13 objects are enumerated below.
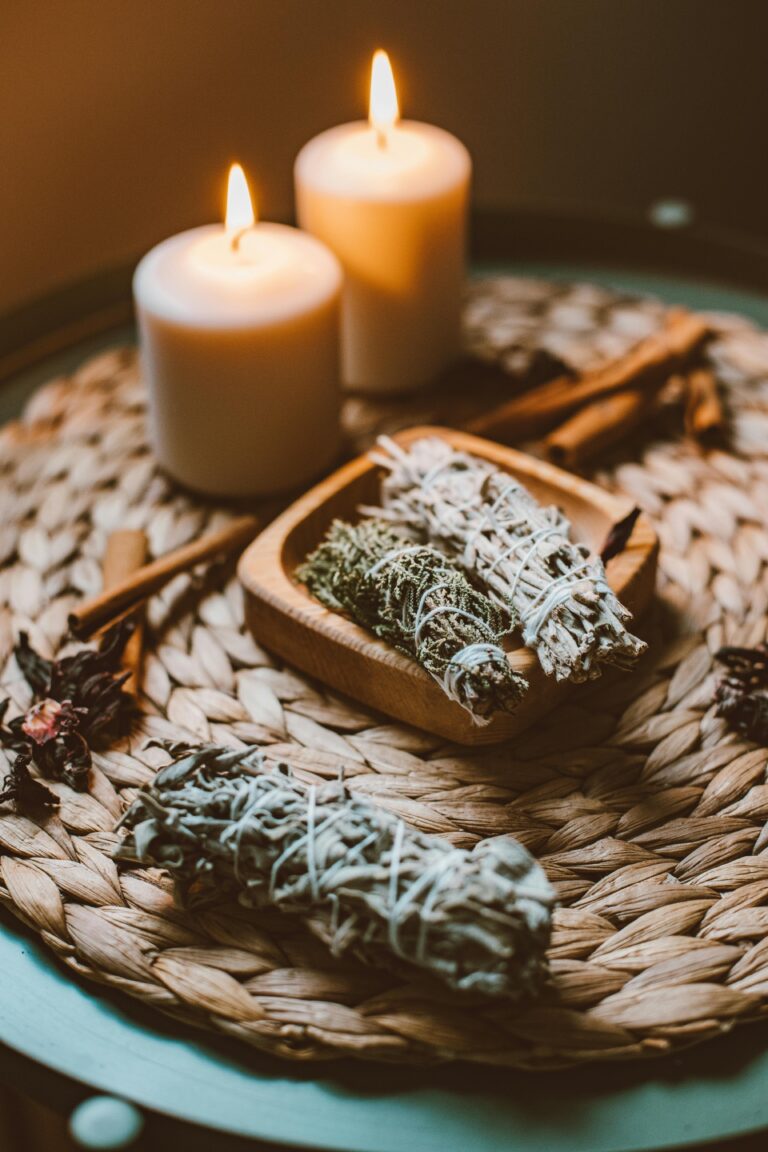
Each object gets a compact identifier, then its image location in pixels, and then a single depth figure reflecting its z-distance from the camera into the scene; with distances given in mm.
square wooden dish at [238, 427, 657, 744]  742
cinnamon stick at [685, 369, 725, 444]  1011
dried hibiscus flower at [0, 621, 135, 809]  739
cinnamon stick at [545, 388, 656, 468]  970
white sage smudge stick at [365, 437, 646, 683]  702
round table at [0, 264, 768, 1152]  583
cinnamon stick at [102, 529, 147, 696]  839
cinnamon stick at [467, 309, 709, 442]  999
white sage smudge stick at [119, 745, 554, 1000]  586
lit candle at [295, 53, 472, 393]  993
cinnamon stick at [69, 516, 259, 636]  839
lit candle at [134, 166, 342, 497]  882
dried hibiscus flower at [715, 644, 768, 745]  764
